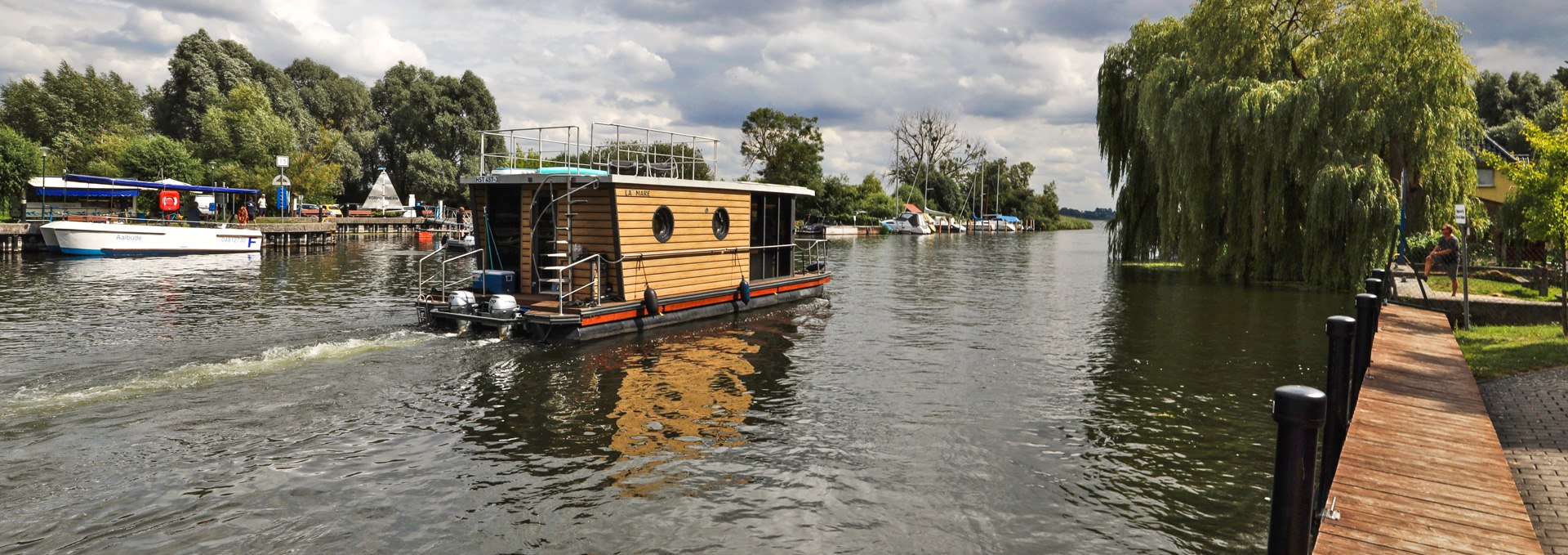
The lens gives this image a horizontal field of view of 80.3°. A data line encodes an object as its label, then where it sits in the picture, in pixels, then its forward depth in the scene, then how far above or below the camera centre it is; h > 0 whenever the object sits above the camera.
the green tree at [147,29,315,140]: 69.38 +11.77
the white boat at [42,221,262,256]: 37.12 -0.09
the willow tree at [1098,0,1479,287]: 25.05 +3.32
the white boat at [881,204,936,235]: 87.69 +1.96
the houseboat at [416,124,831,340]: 16.48 -0.17
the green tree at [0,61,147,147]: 62.38 +8.92
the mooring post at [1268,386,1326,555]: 4.36 -1.08
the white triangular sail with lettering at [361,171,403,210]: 75.38 +3.44
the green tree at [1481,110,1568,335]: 14.31 +1.09
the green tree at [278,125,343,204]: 64.75 +4.40
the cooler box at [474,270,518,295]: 17.66 -0.77
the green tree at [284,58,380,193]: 86.31 +13.21
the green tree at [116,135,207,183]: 56.03 +4.69
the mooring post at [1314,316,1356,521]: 6.92 -1.22
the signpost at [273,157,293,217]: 56.75 +2.89
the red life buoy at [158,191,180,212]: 45.81 +1.80
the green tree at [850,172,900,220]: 94.56 +4.50
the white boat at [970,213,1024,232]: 111.12 +2.76
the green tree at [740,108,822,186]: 87.69 +9.15
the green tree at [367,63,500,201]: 77.94 +9.43
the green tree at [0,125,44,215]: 43.66 +3.45
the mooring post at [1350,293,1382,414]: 9.84 -0.95
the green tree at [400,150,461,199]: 77.25 +5.50
